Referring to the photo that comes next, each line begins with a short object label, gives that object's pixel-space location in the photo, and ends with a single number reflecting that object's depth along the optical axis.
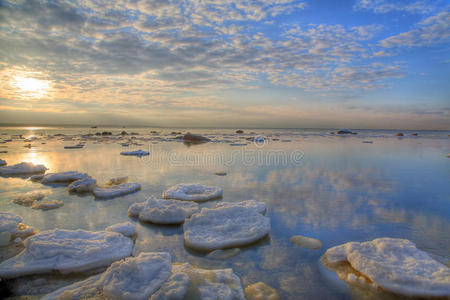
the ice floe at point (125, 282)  2.33
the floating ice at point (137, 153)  13.23
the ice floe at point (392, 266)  2.45
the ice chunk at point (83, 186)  6.13
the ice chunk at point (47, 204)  4.87
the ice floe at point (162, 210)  4.25
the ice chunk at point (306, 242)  3.36
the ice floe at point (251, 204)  4.64
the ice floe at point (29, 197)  5.23
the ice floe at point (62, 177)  7.15
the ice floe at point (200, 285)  2.37
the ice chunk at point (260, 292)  2.41
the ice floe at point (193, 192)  5.57
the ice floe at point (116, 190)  5.74
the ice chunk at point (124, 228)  3.71
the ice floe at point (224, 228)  3.45
